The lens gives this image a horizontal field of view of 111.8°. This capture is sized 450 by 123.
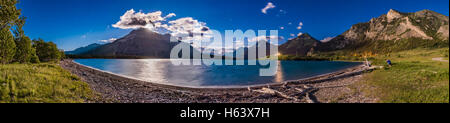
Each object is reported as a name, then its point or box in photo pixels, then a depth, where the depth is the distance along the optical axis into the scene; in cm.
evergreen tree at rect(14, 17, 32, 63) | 2436
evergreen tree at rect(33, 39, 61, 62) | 4975
